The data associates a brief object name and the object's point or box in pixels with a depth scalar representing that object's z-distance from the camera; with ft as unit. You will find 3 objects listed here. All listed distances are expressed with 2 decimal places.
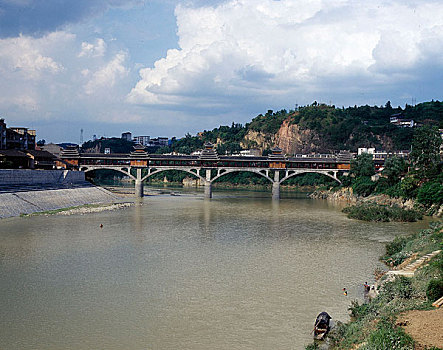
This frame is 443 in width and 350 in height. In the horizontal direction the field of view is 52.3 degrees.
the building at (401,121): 503.20
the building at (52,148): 389.19
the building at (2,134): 266.16
